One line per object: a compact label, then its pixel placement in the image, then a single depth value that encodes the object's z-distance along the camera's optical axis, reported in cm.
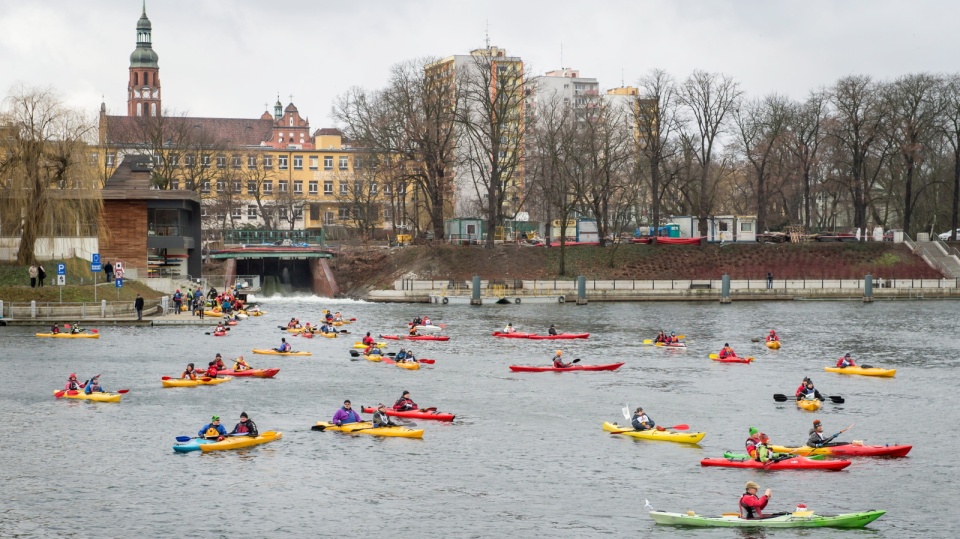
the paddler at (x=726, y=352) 6322
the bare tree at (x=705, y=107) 11244
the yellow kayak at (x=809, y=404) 4856
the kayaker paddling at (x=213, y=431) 4165
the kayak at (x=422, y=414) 4591
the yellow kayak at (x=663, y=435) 4241
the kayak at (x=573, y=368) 5953
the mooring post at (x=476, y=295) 9664
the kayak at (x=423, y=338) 7206
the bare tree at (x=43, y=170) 7600
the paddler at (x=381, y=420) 4434
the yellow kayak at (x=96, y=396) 4997
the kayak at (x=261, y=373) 5738
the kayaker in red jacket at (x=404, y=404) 4656
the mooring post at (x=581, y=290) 9706
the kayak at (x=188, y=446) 4103
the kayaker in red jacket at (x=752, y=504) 3180
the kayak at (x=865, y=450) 4006
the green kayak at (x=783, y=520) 3188
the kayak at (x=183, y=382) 5353
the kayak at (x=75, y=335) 6825
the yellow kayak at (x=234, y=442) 4128
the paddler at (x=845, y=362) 5966
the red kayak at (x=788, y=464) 3859
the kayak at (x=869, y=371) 5841
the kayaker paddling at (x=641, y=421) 4347
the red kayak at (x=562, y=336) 7247
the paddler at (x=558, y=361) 5980
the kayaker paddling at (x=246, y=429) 4191
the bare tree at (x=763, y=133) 11550
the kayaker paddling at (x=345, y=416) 4444
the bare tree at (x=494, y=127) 10781
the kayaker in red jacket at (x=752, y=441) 3901
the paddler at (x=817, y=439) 4016
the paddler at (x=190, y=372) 5378
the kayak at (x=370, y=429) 4356
